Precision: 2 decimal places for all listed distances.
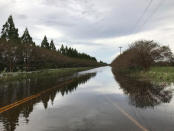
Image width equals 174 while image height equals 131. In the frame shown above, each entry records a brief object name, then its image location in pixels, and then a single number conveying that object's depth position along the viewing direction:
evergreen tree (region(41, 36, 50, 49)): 57.86
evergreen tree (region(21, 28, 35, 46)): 46.33
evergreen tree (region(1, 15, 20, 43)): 39.11
